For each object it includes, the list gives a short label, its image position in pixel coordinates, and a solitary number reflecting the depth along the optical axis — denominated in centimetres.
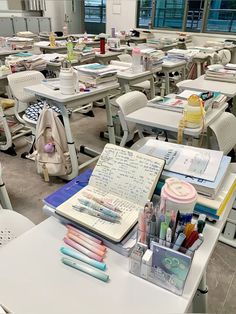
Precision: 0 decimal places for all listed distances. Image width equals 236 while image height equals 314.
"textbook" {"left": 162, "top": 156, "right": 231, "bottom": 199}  94
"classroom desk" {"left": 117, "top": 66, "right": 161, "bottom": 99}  294
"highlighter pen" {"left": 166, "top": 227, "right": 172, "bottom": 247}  72
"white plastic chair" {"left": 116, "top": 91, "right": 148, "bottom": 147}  201
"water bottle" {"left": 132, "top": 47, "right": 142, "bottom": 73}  308
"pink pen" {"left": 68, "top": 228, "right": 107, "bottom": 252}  81
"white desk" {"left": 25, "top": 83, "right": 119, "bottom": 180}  223
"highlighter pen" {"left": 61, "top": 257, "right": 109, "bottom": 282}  73
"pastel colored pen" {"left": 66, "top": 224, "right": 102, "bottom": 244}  83
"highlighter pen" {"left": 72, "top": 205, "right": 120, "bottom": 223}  87
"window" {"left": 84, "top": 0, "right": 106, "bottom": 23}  753
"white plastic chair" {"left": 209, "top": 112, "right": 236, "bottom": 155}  187
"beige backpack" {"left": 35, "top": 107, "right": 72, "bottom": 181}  232
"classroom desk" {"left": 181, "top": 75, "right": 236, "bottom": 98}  245
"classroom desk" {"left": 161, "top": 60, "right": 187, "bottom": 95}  369
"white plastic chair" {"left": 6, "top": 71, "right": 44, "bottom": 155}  273
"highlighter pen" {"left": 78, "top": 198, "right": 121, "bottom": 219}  88
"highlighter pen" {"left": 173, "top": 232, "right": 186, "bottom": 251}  72
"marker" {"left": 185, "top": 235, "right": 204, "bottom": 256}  72
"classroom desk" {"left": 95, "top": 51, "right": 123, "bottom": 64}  397
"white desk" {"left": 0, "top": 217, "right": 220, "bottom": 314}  67
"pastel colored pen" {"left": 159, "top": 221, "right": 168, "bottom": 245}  73
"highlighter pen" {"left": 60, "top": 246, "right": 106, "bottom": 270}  76
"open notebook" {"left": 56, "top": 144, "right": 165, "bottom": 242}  86
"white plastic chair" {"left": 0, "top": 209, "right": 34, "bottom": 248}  118
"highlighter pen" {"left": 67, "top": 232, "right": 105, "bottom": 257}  80
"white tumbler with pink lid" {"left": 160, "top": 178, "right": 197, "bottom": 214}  75
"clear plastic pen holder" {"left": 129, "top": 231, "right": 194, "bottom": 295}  69
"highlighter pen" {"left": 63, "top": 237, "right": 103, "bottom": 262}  79
